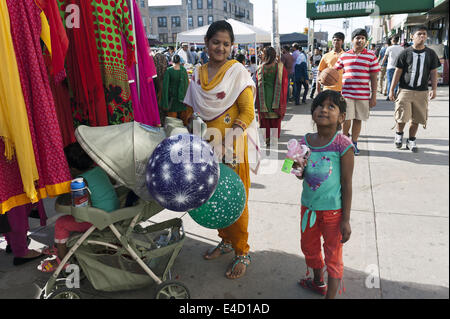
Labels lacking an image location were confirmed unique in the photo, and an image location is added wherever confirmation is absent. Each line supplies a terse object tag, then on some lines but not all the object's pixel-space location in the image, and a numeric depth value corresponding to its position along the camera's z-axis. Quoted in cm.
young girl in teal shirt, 207
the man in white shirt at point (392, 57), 991
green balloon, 223
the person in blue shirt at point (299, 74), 1046
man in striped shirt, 518
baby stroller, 209
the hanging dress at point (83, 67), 268
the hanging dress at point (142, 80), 310
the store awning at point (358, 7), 1068
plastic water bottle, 209
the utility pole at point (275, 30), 796
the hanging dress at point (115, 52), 278
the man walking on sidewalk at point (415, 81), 505
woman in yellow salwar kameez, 250
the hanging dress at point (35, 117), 225
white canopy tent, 1229
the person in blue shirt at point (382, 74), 1188
